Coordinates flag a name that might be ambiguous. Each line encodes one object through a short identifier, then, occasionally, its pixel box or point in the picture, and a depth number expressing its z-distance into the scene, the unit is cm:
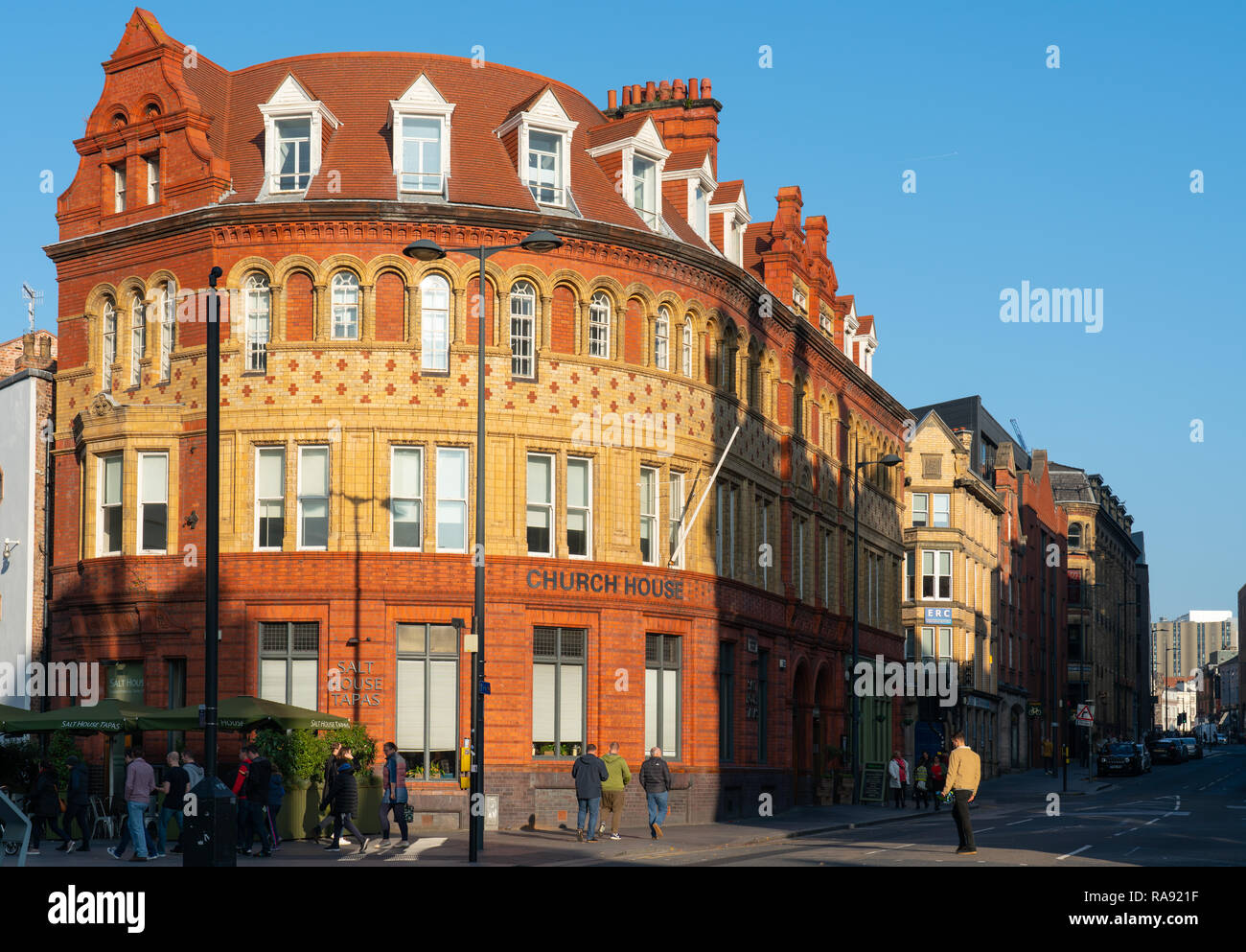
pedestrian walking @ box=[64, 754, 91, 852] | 2978
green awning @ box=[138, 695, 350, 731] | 3136
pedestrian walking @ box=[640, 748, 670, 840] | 3462
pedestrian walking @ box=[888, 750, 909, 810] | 5022
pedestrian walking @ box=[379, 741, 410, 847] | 3114
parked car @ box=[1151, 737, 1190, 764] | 11112
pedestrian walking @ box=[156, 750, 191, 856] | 2798
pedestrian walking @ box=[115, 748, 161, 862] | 2756
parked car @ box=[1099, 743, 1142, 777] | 8669
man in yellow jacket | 2642
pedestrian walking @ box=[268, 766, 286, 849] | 3005
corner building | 3741
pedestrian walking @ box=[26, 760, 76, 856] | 2975
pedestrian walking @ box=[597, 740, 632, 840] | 3378
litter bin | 2184
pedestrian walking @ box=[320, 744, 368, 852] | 2903
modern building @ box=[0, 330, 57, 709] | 4206
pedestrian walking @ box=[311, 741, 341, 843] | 3244
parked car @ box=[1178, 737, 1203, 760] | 12461
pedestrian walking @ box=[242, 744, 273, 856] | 2866
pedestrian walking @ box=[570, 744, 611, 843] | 3278
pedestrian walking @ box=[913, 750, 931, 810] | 5081
